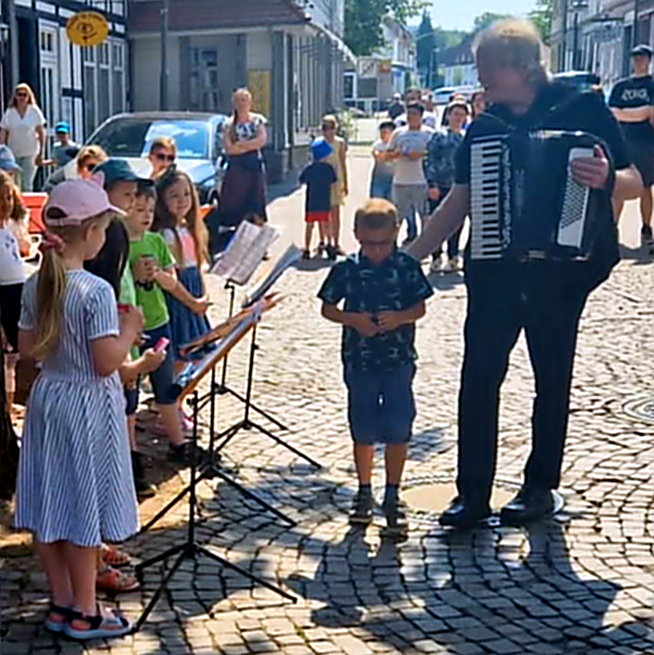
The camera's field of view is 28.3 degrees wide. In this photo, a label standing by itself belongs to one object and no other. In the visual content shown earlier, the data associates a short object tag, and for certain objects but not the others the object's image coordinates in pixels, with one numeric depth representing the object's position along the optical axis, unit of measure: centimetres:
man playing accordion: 559
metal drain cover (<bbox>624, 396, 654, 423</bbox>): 770
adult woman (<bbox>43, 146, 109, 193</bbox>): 865
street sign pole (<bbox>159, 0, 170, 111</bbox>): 2877
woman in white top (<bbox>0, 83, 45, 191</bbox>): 1825
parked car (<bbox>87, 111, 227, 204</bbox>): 1731
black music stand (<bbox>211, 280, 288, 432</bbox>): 727
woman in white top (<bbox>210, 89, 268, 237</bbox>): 1481
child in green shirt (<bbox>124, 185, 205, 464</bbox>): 641
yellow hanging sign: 2275
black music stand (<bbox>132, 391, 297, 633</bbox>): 506
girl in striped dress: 430
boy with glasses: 579
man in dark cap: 1423
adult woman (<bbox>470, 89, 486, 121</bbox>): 1180
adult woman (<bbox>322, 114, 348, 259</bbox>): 1540
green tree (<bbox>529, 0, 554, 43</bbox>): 6825
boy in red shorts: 1522
